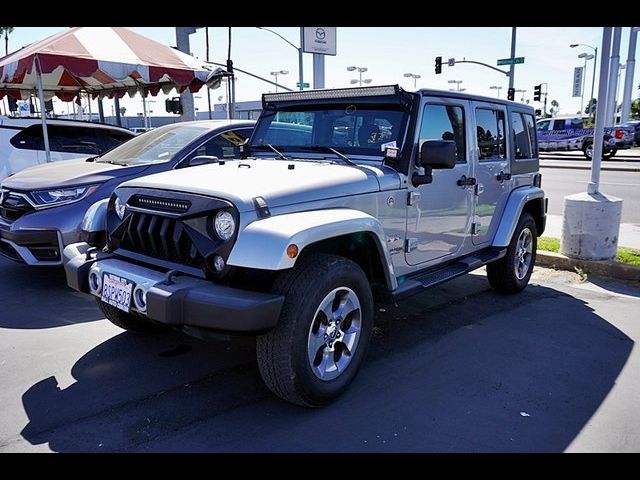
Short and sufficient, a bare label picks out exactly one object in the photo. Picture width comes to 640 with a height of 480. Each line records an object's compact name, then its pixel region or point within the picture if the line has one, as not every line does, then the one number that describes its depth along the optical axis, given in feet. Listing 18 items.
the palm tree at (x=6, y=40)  134.47
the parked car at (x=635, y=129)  82.02
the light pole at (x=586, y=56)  140.36
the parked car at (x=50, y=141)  27.76
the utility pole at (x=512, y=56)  88.50
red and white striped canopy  26.40
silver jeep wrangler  9.34
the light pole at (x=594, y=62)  123.52
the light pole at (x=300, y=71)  88.53
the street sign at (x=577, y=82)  160.35
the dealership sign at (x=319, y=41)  51.78
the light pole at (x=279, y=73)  135.85
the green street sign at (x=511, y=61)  83.15
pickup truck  80.74
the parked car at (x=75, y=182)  16.79
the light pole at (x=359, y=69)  132.16
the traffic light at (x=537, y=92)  106.22
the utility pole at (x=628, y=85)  121.49
